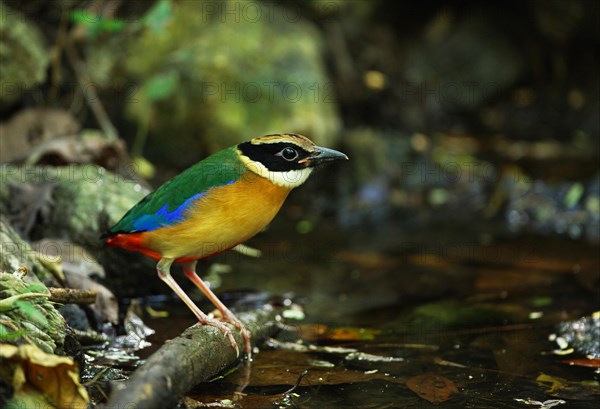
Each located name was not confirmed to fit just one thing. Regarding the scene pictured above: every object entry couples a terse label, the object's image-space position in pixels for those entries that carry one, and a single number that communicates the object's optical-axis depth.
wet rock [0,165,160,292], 10.98
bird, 8.67
